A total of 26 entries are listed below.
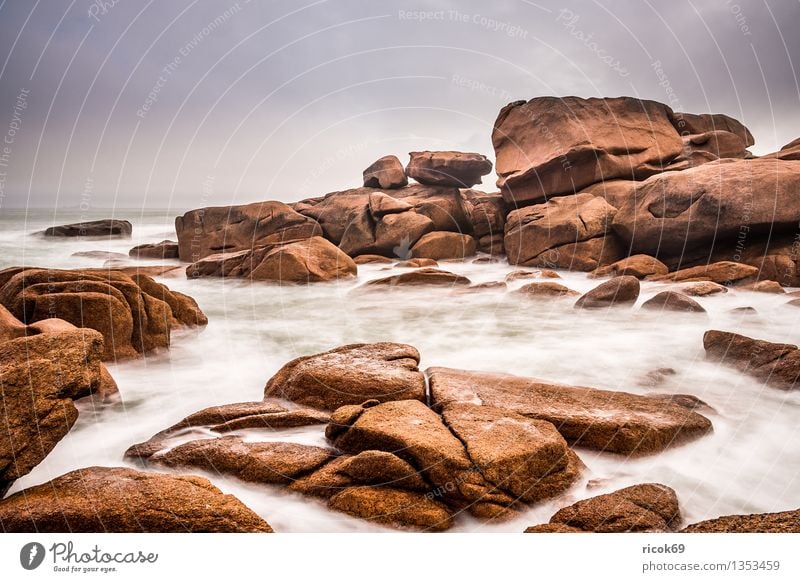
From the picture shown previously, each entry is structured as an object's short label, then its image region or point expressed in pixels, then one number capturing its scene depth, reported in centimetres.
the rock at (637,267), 1048
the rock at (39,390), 255
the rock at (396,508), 257
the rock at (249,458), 289
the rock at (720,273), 907
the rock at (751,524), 252
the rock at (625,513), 252
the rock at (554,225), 1238
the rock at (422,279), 998
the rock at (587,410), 333
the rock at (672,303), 736
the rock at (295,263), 1049
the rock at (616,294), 789
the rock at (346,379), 385
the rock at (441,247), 1520
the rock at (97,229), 1620
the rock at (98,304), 476
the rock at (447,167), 1822
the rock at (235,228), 1590
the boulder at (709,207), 945
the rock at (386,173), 1878
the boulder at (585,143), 1426
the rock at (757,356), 436
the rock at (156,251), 1596
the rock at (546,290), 899
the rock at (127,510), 234
